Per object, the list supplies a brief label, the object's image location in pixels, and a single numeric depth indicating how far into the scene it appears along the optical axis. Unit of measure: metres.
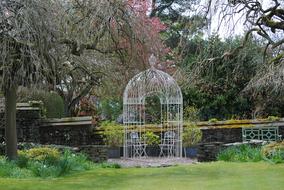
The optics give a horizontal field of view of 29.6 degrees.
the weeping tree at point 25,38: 9.41
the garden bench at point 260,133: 18.88
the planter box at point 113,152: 17.72
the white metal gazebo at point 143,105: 17.86
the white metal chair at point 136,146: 17.78
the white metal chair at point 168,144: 17.95
